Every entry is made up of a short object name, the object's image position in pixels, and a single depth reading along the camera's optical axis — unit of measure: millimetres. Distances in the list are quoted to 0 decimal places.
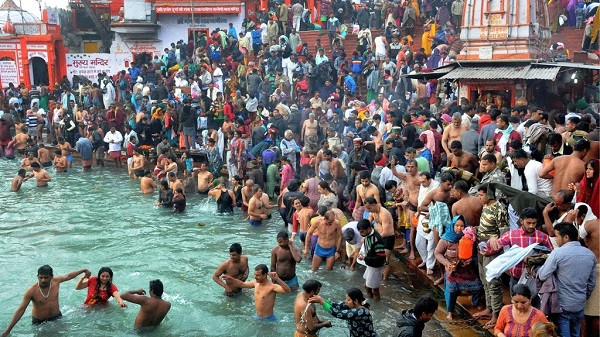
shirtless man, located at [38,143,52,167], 19941
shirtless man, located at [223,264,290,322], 8227
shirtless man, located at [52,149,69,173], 19766
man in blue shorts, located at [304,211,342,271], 9898
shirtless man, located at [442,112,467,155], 11438
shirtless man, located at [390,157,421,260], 9828
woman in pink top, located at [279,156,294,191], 13438
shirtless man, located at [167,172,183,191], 15016
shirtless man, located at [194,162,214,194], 15531
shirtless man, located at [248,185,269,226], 13078
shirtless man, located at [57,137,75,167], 20286
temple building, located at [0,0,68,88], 28016
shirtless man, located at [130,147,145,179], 17812
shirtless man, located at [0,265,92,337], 8320
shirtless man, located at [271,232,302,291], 9047
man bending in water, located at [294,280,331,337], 6930
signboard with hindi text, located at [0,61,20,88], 28000
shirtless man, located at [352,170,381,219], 9977
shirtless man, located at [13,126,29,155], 21559
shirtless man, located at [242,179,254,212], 13766
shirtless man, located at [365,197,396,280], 9188
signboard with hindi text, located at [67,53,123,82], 27969
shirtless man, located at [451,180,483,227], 7945
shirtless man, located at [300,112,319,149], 15305
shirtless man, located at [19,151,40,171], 18672
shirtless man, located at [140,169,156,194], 16344
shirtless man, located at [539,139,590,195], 7344
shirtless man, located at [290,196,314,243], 10727
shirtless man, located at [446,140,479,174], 9680
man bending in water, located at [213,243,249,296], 9094
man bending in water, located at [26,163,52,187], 17672
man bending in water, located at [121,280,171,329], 8266
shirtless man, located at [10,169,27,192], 17316
